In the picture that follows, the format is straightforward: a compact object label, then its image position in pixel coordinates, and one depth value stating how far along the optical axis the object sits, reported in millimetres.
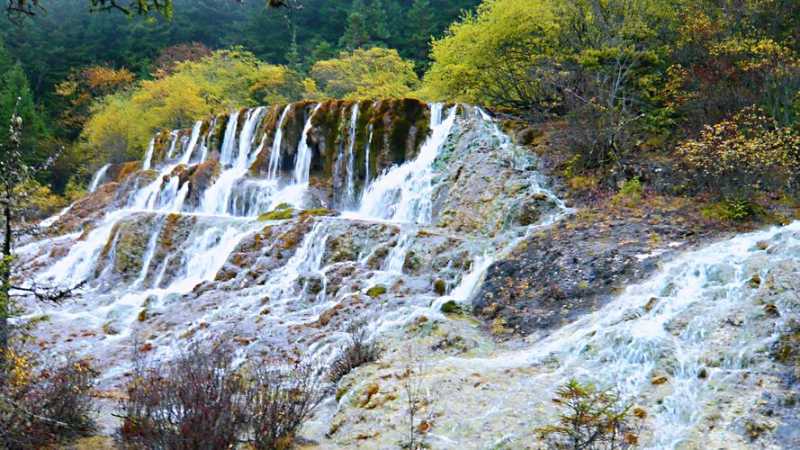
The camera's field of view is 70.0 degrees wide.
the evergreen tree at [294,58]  38219
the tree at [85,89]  41000
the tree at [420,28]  39562
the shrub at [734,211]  9195
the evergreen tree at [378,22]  41188
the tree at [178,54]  42344
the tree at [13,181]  5871
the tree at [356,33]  40438
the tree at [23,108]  35156
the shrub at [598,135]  12625
